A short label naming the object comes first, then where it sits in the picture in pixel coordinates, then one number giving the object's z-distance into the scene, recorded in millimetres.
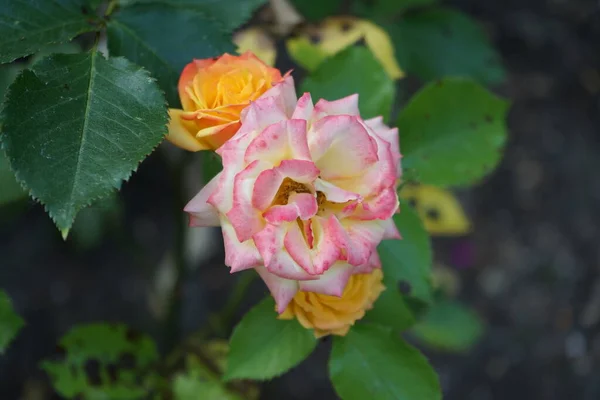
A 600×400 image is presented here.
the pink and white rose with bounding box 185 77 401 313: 464
